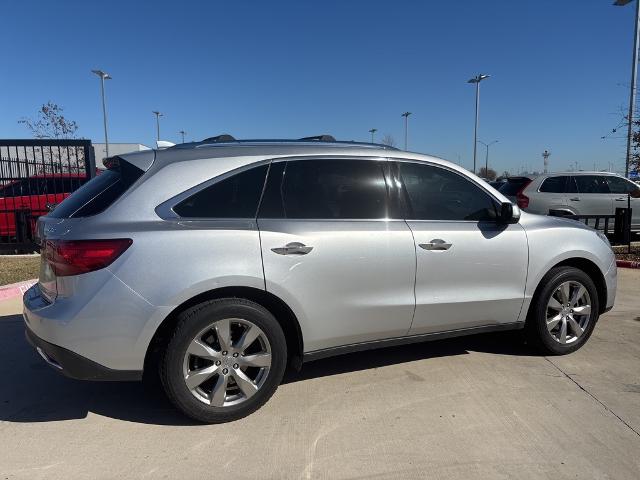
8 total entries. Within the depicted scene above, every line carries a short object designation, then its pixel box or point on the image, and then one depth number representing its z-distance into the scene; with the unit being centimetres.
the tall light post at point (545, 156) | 8366
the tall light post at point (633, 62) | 1339
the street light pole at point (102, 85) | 3331
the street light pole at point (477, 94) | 4119
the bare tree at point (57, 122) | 2299
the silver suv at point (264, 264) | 295
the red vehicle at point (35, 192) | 1054
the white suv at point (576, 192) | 1090
